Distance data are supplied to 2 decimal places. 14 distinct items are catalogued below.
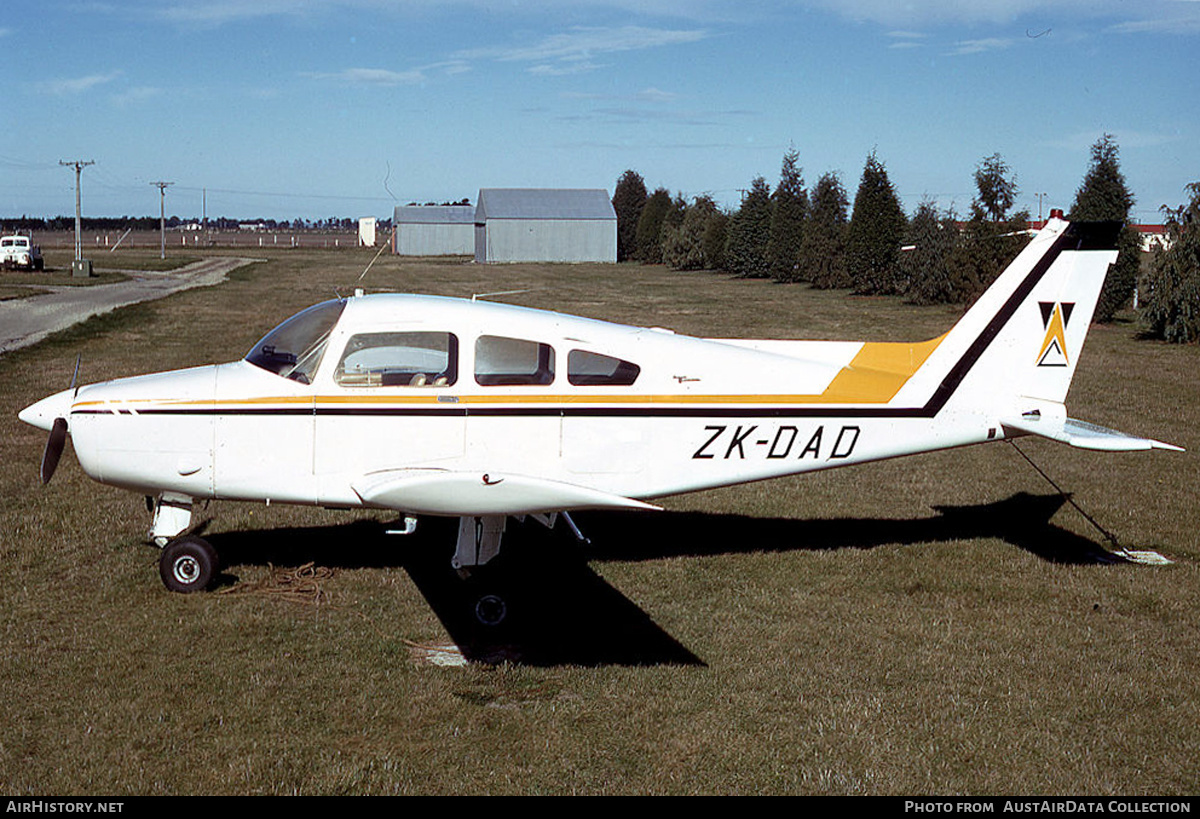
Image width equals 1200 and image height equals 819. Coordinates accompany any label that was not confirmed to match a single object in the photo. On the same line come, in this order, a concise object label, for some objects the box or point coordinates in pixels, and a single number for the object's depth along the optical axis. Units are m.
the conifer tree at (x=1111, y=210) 33.06
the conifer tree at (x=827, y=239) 50.16
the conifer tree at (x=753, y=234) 59.94
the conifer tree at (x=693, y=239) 71.38
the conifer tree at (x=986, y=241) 37.00
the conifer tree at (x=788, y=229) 56.00
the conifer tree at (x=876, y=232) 45.94
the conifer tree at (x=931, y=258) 40.34
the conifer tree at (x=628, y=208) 92.69
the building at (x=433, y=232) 97.25
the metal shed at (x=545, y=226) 85.50
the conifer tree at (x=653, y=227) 84.44
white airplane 8.02
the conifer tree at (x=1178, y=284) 27.67
